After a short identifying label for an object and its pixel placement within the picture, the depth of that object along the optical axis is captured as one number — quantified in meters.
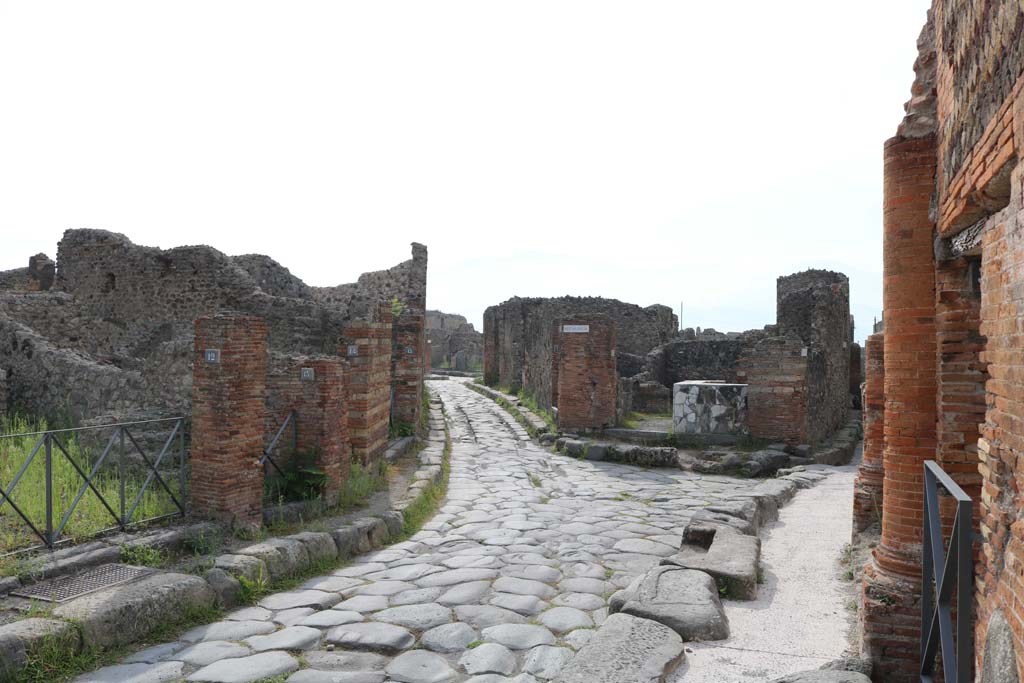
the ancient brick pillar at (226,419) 6.09
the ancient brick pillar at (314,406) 7.53
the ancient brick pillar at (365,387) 9.42
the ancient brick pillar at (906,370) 3.98
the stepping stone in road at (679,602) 4.31
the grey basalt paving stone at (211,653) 4.13
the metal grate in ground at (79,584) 4.45
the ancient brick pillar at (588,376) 13.55
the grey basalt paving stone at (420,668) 3.94
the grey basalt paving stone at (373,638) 4.40
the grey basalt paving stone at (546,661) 4.02
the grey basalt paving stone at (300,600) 5.12
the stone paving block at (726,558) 5.14
